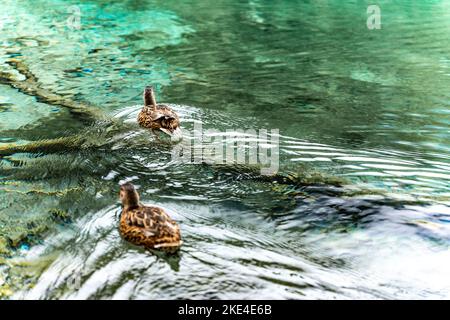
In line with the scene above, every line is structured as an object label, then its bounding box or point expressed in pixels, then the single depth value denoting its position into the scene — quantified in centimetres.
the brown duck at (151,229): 492
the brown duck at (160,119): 838
